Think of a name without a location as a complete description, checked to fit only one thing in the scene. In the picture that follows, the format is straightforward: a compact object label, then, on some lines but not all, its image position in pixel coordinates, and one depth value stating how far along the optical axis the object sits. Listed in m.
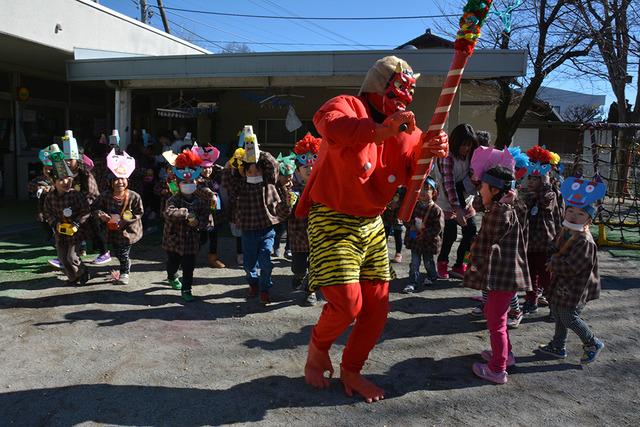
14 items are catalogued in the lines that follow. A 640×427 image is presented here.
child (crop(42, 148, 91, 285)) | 5.21
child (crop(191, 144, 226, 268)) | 5.25
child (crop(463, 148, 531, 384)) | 3.45
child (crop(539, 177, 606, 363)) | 3.58
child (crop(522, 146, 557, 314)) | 4.82
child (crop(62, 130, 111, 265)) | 5.50
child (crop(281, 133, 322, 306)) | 5.08
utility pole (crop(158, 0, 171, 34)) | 25.73
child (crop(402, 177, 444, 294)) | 5.61
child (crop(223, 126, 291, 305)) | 4.92
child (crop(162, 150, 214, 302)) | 4.93
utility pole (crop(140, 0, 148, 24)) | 24.44
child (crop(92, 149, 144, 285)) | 5.45
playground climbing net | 8.27
